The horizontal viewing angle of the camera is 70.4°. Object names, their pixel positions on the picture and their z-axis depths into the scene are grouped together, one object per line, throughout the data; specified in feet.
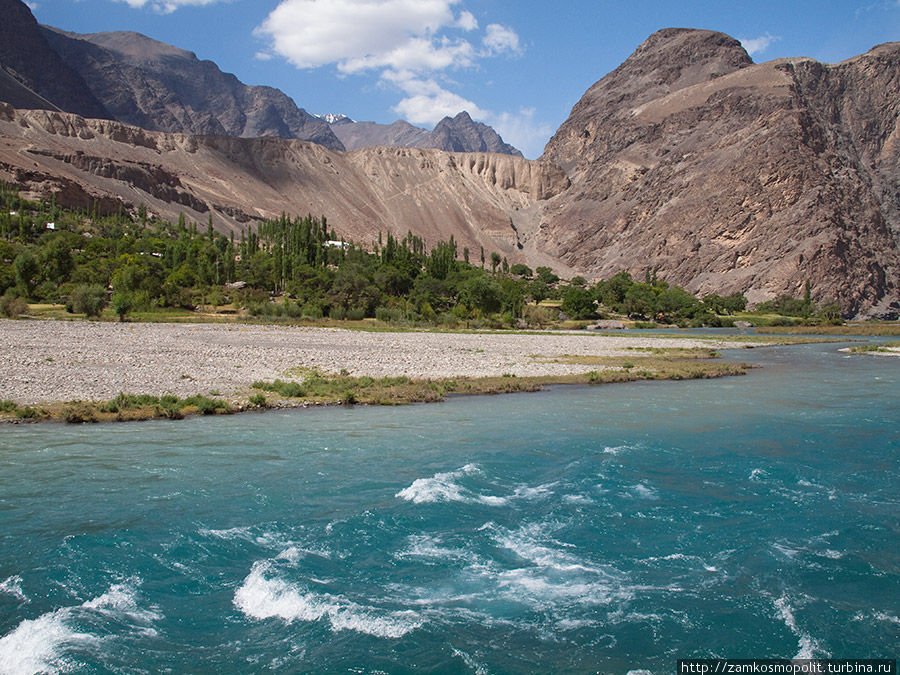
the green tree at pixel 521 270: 485.97
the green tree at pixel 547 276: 449.48
